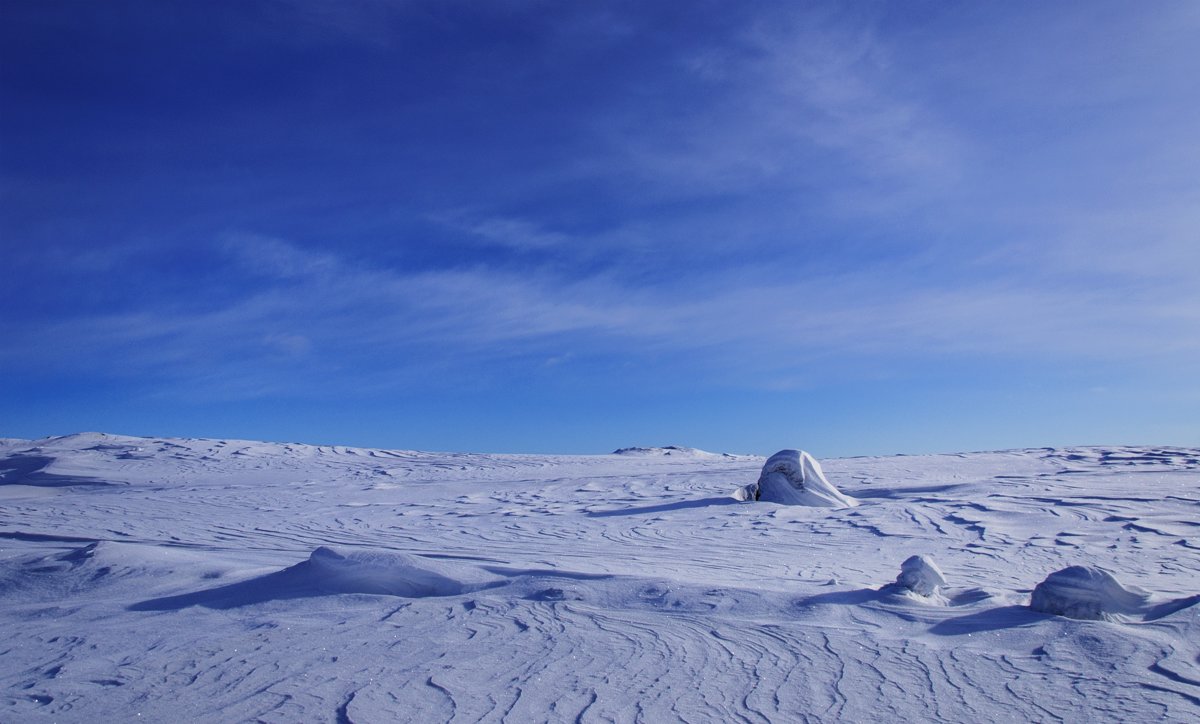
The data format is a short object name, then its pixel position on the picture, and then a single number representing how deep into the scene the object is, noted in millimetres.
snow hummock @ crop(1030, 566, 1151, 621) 3389
